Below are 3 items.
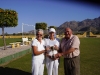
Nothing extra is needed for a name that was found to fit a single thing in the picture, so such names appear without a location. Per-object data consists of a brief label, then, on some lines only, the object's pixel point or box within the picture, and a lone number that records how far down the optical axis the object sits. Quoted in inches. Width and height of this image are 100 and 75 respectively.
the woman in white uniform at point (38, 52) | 75.8
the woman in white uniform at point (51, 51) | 79.3
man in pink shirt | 76.7
